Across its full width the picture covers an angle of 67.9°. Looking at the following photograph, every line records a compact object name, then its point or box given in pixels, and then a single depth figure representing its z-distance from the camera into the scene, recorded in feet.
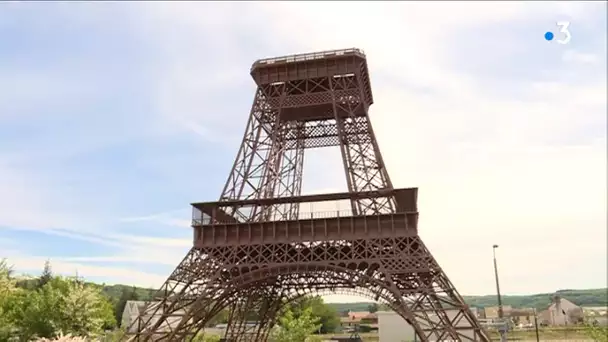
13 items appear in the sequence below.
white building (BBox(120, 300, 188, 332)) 227.61
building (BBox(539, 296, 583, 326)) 301.84
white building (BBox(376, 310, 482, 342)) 179.01
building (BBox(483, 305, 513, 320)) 315.00
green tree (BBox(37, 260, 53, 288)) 250.45
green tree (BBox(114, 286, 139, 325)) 273.48
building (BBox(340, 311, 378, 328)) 378.38
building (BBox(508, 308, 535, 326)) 313.12
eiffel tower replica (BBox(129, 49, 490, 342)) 79.41
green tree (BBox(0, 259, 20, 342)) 119.75
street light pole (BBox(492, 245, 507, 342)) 108.42
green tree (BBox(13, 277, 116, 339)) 121.65
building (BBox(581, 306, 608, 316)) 312.29
